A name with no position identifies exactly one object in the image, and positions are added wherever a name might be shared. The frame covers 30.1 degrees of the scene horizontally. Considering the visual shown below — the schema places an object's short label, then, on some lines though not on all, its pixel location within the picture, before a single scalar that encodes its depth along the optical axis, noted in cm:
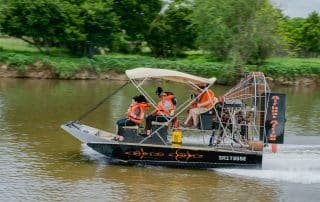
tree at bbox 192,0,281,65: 4775
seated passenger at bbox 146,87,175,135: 1605
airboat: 1567
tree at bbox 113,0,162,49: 5588
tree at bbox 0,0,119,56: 4812
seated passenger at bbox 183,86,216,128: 1636
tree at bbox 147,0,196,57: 5850
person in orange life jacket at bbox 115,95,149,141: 1591
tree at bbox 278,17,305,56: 7031
